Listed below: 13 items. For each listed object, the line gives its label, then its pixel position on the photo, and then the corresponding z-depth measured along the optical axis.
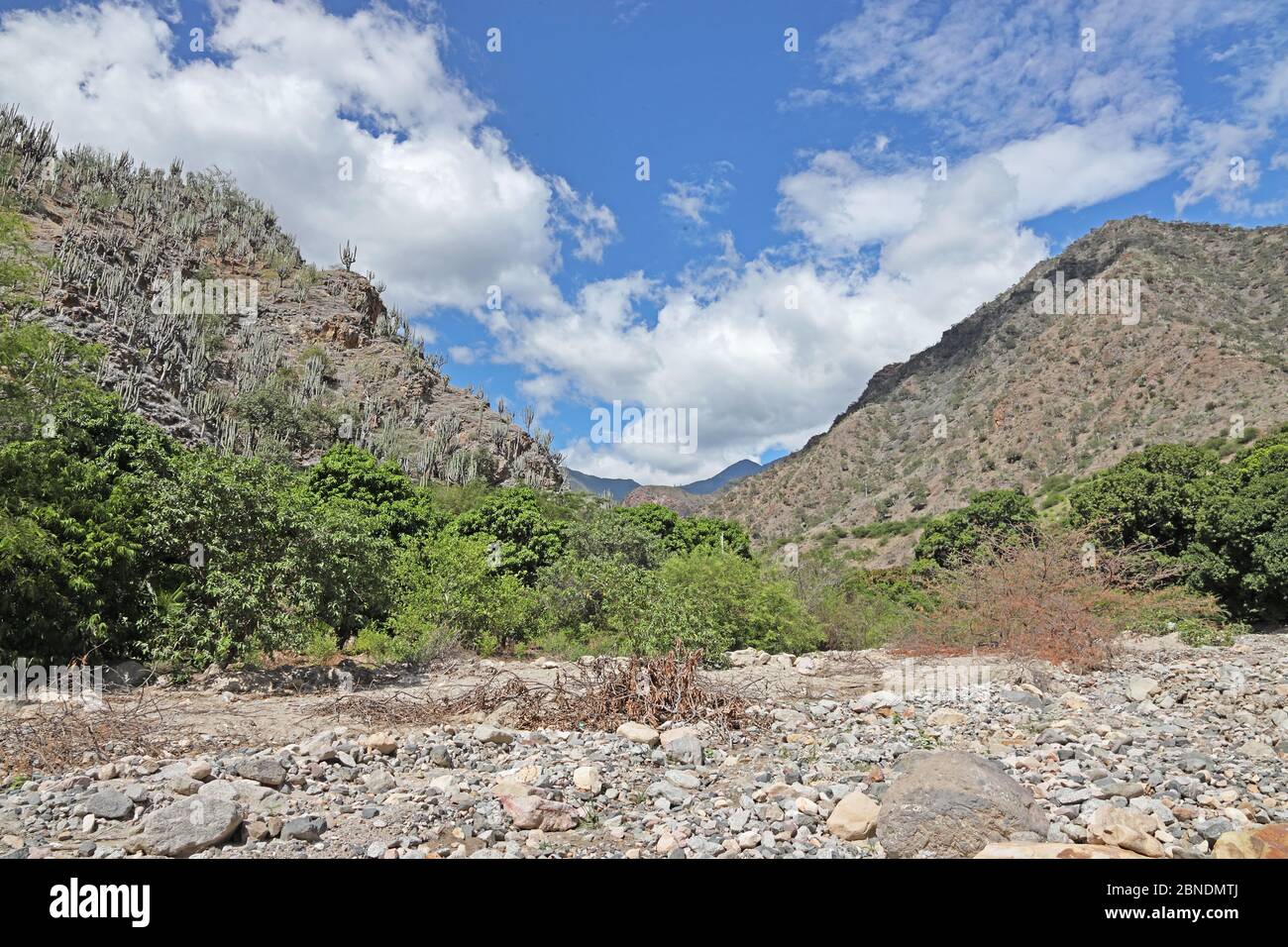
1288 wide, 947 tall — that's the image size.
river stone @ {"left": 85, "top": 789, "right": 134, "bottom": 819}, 4.96
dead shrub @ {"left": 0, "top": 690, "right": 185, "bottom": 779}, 6.14
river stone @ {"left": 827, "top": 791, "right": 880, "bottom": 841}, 4.89
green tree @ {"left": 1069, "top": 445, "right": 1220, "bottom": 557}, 22.67
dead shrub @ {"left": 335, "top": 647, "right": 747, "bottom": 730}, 8.14
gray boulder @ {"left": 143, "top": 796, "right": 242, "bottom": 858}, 4.27
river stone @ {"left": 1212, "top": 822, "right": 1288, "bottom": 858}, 3.89
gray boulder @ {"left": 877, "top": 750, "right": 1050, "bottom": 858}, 4.45
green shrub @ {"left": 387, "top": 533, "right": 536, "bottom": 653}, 15.01
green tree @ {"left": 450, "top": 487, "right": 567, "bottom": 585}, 21.84
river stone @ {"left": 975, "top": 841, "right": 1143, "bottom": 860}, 3.90
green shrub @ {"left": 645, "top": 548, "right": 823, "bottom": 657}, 17.16
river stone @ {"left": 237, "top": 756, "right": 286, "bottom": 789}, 5.58
